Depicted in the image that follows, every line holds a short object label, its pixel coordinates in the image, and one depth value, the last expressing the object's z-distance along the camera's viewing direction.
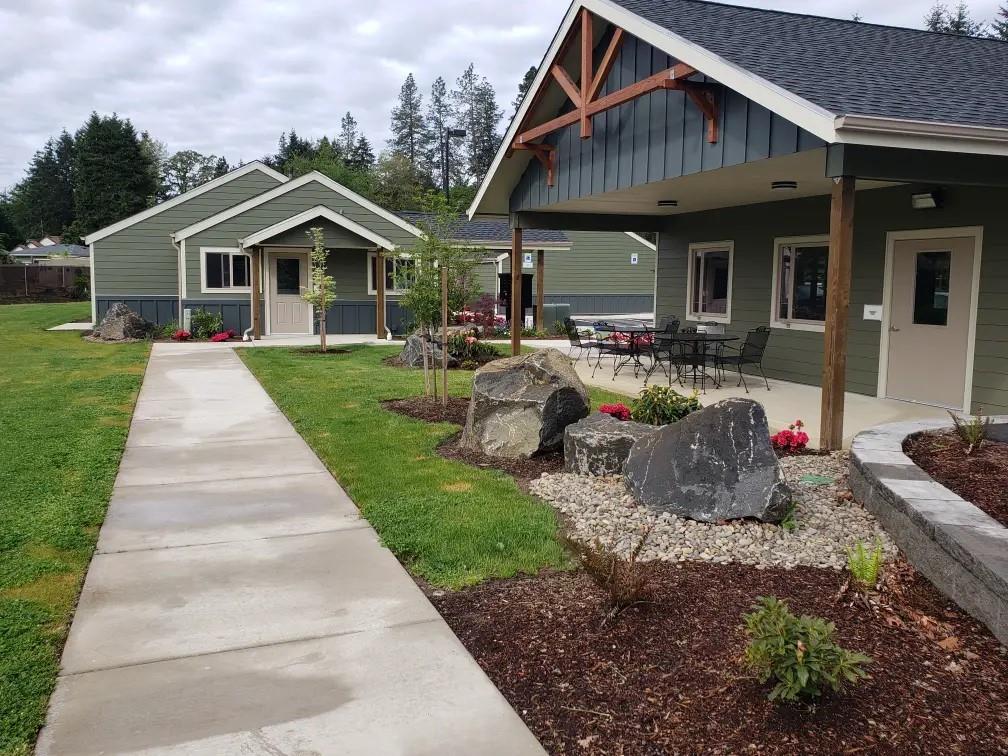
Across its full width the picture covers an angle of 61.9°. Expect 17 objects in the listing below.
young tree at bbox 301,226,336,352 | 16.62
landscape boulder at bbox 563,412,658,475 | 6.13
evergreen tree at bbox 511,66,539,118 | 63.10
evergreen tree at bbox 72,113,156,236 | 57.53
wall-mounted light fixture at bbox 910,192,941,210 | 8.97
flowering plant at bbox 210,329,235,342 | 18.93
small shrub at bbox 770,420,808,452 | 6.93
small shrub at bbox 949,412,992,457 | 5.61
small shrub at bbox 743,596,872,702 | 2.87
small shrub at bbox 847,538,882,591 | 3.99
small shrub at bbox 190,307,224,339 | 19.63
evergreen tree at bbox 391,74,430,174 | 68.94
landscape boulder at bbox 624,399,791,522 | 4.95
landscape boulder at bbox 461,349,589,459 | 6.87
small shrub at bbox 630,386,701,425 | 6.79
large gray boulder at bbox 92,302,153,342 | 18.81
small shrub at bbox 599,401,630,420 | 6.98
